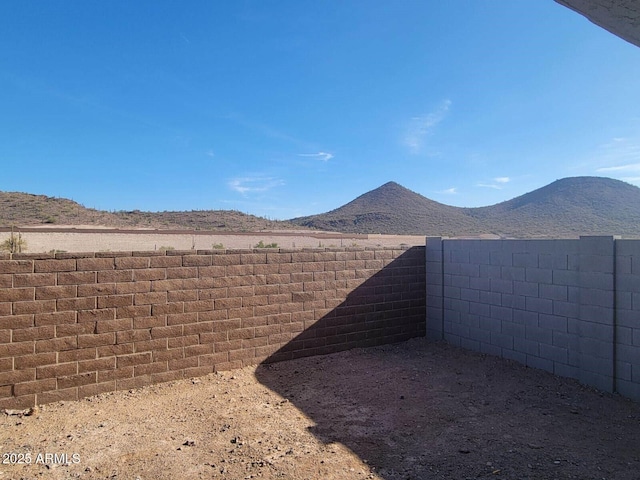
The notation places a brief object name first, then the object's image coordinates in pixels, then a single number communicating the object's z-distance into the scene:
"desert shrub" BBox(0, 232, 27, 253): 13.59
